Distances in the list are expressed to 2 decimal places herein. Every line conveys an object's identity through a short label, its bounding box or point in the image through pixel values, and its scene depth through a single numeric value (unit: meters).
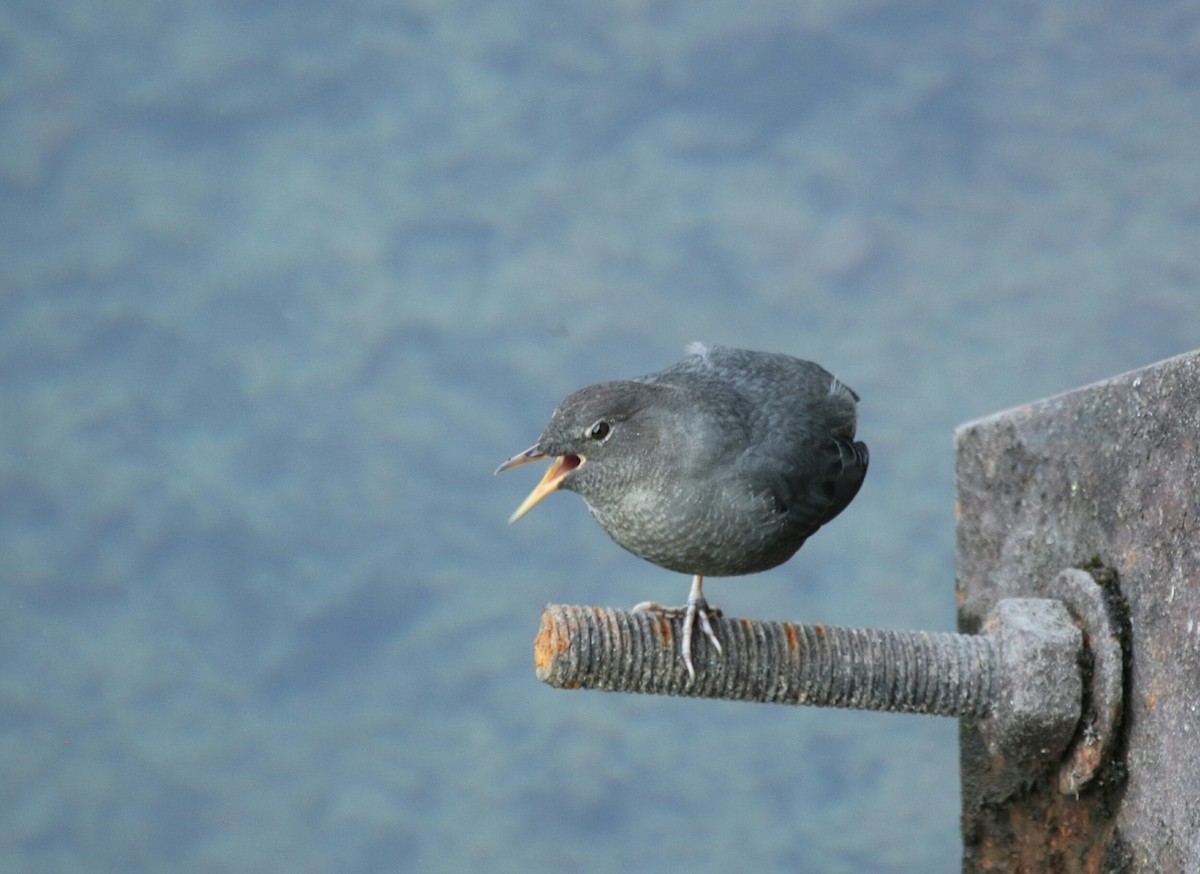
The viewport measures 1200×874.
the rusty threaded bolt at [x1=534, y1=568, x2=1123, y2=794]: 5.25
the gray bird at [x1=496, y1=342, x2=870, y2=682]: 4.79
